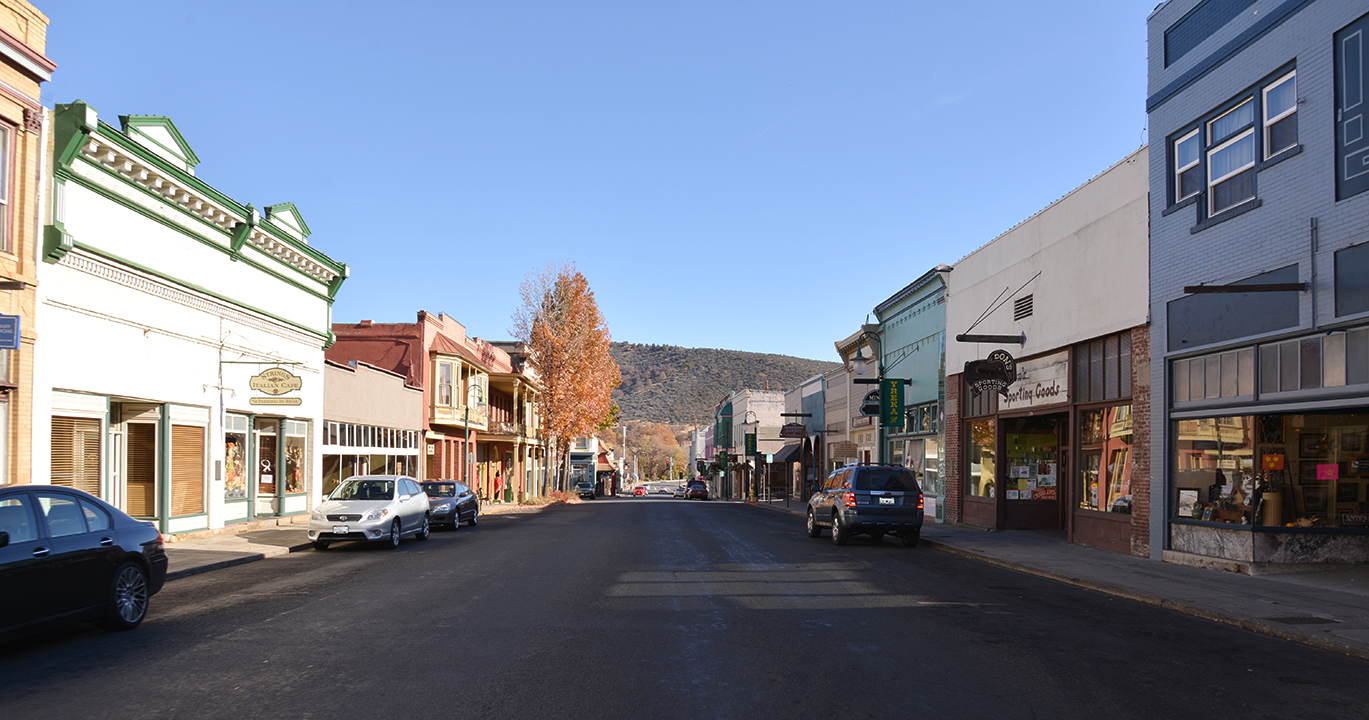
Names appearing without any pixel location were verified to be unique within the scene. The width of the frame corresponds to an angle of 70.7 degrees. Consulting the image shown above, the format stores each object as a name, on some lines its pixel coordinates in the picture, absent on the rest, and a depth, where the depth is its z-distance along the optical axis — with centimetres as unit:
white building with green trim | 1689
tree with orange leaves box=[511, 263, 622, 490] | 5609
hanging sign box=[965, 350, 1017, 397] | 2312
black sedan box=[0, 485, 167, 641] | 830
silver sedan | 1936
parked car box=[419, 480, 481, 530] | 2672
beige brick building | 1520
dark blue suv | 2022
